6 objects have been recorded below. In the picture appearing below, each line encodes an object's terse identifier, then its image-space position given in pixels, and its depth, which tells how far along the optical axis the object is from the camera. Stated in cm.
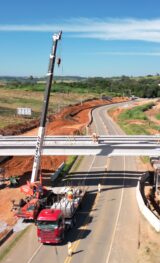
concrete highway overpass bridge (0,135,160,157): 4656
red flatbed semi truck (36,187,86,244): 3039
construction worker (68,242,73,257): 2931
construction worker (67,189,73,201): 3774
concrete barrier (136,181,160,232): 3428
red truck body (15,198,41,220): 3538
